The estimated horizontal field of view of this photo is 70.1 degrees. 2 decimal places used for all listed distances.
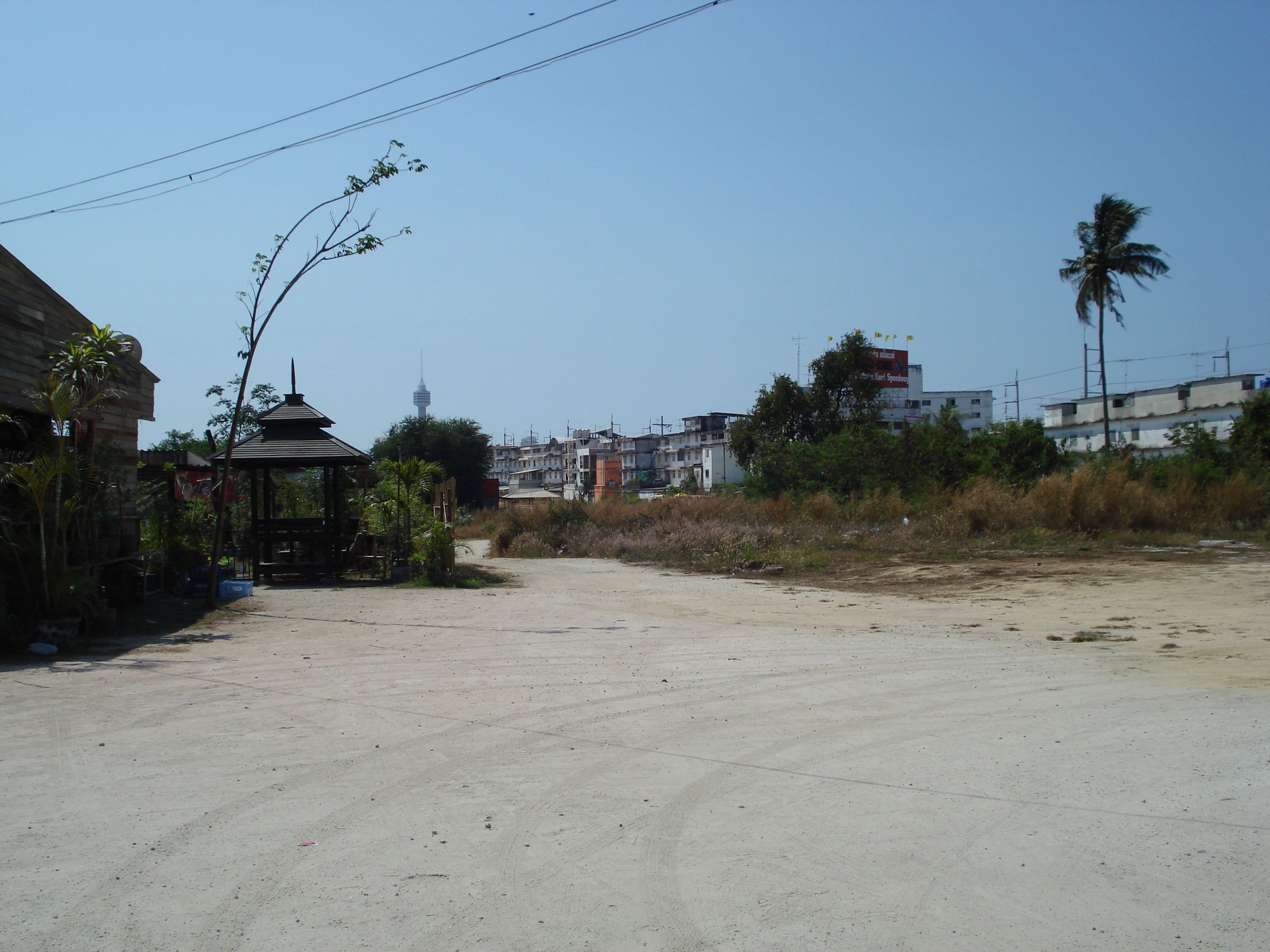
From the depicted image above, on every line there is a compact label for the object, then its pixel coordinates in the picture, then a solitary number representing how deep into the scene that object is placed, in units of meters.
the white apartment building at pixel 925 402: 98.62
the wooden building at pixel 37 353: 12.34
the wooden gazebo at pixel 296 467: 17.56
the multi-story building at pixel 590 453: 131.12
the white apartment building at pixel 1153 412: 54.94
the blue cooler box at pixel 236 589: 14.77
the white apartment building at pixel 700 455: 104.44
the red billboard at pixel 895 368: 86.44
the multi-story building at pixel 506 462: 165.25
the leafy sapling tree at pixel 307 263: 14.11
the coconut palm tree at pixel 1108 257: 41.69
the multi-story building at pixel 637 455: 136.50
